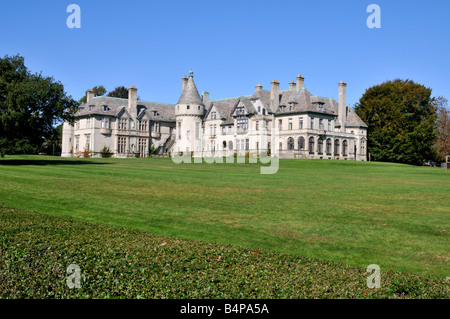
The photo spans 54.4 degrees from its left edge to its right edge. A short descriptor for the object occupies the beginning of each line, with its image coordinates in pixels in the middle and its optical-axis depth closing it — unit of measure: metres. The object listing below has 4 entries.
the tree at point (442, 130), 81.06
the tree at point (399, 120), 70.56
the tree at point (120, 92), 100.62
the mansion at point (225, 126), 72.69
